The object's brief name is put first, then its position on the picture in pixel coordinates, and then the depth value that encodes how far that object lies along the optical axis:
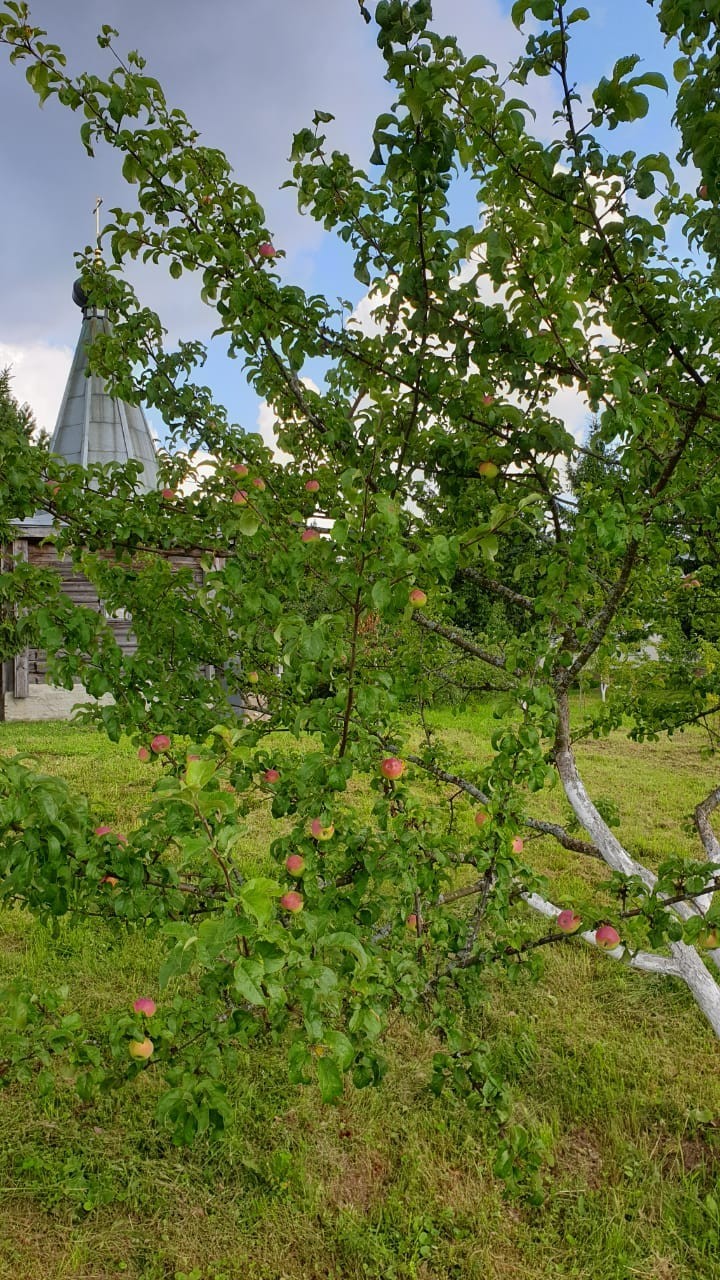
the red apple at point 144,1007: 1.88
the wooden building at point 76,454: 9.88
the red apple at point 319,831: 1.60
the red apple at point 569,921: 1.83
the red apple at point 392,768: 1.81
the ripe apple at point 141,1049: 1.70
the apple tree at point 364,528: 1.29
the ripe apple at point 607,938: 1.74
